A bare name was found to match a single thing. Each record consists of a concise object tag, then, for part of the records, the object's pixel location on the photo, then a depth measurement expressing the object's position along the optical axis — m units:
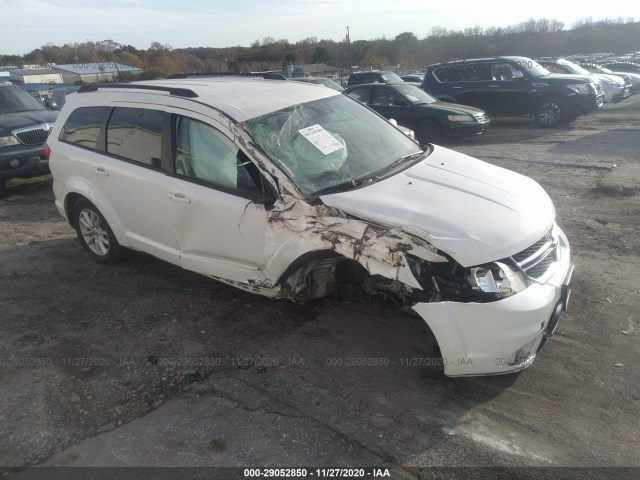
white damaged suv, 2.85
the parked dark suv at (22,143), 8.10
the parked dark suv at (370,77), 20.55
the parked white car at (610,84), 15.73
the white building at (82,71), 29.23
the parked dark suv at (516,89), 13.09
